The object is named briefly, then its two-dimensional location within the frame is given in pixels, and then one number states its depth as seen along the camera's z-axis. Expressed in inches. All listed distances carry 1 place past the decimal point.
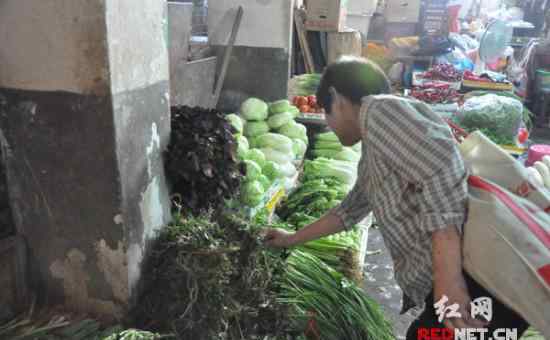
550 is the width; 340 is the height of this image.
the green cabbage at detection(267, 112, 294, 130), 201.6
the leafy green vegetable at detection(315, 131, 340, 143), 223.3
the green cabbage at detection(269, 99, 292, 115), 209.2
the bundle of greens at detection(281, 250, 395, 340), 101.3
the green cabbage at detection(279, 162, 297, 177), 171.8
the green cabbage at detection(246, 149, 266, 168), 157.4
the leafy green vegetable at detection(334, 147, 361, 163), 210.4
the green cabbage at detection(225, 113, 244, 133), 174.4
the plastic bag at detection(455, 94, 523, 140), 234.8
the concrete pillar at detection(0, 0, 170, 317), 75.9
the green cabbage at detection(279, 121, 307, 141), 200.7
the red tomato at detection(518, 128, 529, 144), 251.5
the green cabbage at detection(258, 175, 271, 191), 145.8
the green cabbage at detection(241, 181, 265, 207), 131.3
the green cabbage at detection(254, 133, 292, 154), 181.6
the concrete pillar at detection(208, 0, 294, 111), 210.8
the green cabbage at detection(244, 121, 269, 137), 194.5
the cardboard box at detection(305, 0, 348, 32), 299.7
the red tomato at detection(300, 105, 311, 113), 244.1
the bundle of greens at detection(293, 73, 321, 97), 277.9
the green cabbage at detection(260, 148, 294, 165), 175.2
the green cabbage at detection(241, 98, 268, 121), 198.5
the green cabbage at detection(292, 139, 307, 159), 192.7
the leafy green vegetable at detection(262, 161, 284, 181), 158.7
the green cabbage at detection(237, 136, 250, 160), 151.6
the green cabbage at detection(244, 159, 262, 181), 137.1
